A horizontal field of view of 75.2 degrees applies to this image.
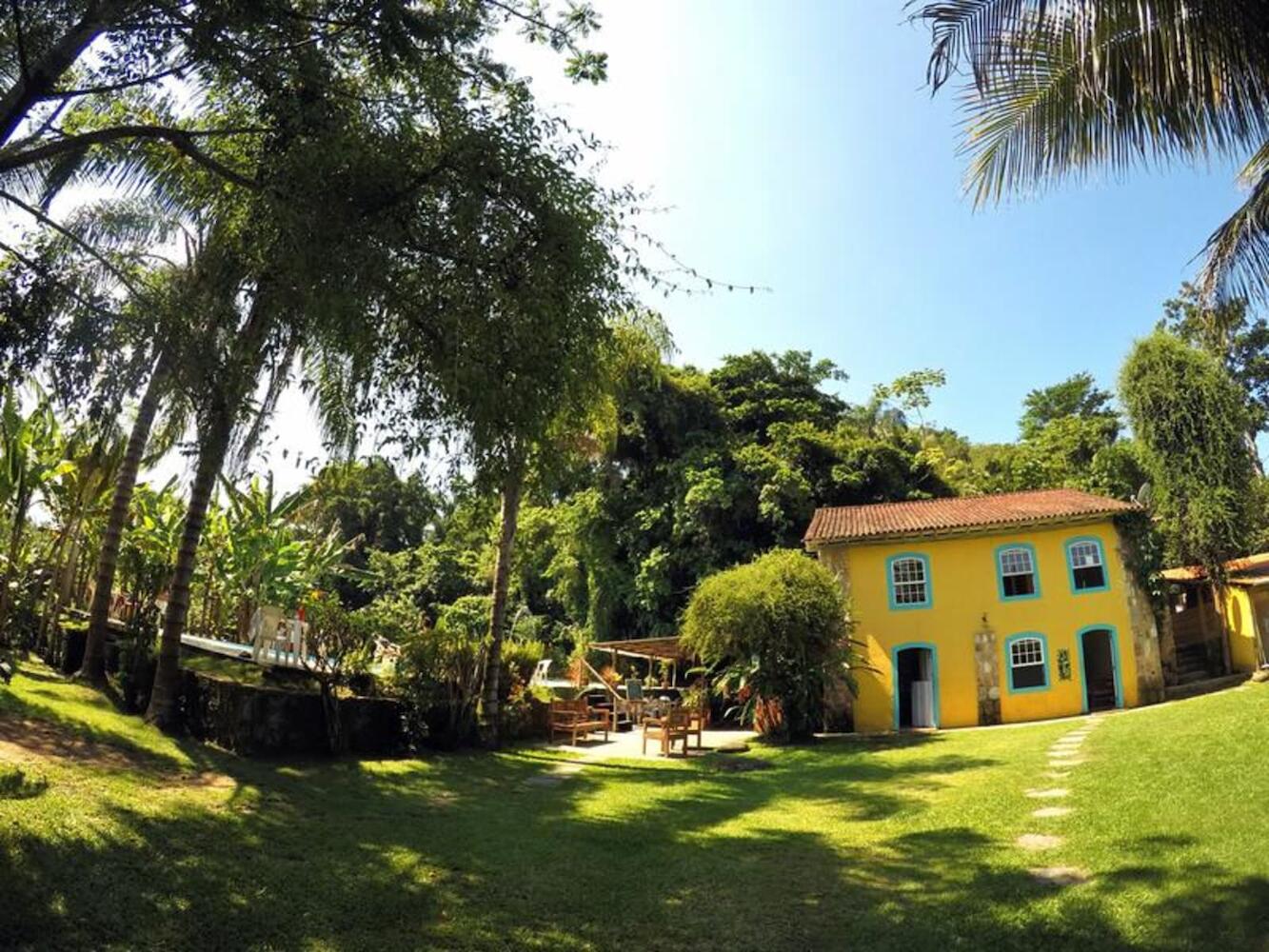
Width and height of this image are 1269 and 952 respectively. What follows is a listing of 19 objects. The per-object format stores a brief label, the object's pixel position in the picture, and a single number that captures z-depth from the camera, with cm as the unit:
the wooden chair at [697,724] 1642
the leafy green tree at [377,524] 4444
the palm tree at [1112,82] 575
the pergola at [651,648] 2252
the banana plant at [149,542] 1352
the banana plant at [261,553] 1719
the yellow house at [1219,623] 2105
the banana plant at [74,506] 1427
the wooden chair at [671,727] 1560
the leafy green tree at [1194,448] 2225
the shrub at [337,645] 1265
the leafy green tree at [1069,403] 4622
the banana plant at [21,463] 1061
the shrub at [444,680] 1338
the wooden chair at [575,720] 1642
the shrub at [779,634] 1761
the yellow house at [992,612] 1955
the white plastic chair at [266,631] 1268
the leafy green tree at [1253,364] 3095
